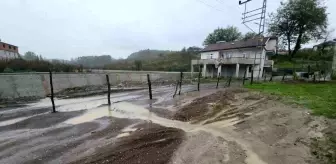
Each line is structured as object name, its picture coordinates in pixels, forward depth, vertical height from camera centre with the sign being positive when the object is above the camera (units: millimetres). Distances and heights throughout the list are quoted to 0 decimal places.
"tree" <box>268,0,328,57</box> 37969 +9834
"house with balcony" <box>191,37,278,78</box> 31219 +1497
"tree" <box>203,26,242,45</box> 56062 +10126
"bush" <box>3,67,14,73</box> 20394 -326
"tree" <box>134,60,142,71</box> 45906 +271
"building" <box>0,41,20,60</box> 40600 +4143
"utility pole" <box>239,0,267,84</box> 17520 +5259
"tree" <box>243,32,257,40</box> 53350 +9674
